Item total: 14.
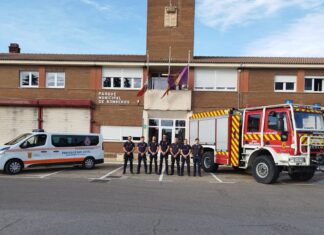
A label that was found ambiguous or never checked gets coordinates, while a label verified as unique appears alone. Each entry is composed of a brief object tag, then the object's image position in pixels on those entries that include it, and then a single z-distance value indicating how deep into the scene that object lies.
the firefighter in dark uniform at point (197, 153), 14.85
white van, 14.62
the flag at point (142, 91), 23.44
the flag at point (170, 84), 23.58
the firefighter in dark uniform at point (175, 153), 14.99
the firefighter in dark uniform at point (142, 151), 15.27
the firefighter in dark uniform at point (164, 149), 15.33
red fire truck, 12.03
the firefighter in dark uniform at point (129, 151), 15.25
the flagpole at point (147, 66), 24.14
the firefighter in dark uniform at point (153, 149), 15.33
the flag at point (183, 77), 23.24
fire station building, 23.98
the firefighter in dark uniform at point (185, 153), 14.93
